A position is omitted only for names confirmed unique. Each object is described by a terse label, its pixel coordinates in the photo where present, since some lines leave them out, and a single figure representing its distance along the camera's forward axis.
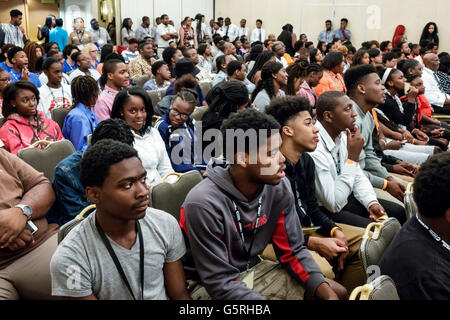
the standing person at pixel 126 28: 11.41
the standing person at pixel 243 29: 14.05
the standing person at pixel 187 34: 11.12
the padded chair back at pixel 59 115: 3.85
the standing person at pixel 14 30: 8.20
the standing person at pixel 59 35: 8.89
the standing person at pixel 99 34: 10.42
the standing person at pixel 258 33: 13.81
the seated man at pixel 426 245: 1.42
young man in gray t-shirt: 1.43
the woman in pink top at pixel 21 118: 3.14
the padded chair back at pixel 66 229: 1.67
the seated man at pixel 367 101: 3.29
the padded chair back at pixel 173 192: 2.12
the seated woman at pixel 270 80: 4.36
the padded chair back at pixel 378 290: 1.34
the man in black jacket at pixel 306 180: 2.31
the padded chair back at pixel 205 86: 5.71
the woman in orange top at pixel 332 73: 5.45
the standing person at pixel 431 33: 11.58
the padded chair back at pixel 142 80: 6.16
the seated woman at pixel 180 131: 3.29
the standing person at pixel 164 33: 11.71
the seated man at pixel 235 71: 5.66
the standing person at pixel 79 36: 8.63
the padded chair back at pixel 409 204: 2.25
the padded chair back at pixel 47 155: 2.59
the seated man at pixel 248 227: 1.63
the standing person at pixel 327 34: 12.87
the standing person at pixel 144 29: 11.63
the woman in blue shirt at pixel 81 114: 3.42
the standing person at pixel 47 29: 9.53
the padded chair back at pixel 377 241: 1.72
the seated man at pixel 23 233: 1.81
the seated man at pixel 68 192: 2.11
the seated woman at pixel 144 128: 2.83
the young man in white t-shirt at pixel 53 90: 4.40
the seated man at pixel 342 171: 2.54
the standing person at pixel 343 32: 12.63
